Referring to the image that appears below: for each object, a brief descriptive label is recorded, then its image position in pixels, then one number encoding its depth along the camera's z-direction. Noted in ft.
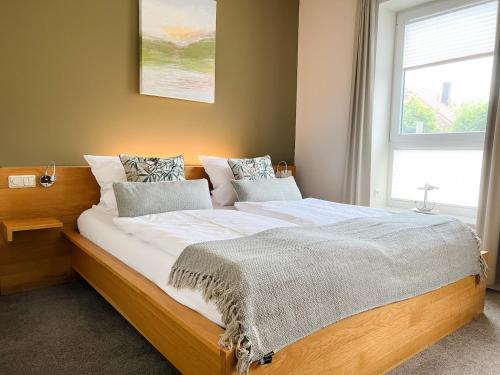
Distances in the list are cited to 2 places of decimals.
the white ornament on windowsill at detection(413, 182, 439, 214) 9.91
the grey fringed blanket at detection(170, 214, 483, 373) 3.92
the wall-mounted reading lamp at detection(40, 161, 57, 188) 8.29
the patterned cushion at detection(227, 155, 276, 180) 10.04
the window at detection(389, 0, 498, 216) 9.91
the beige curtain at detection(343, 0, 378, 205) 10.87
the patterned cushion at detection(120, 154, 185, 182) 8.47
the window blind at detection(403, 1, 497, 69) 9.73
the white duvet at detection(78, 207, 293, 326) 5.13
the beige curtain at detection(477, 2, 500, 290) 8.63
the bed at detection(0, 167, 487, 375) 4.17
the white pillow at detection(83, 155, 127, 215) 8.61
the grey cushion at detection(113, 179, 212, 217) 7.51
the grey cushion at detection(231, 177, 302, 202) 9.36
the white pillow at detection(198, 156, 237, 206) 9.91
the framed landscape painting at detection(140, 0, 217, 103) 9.71
